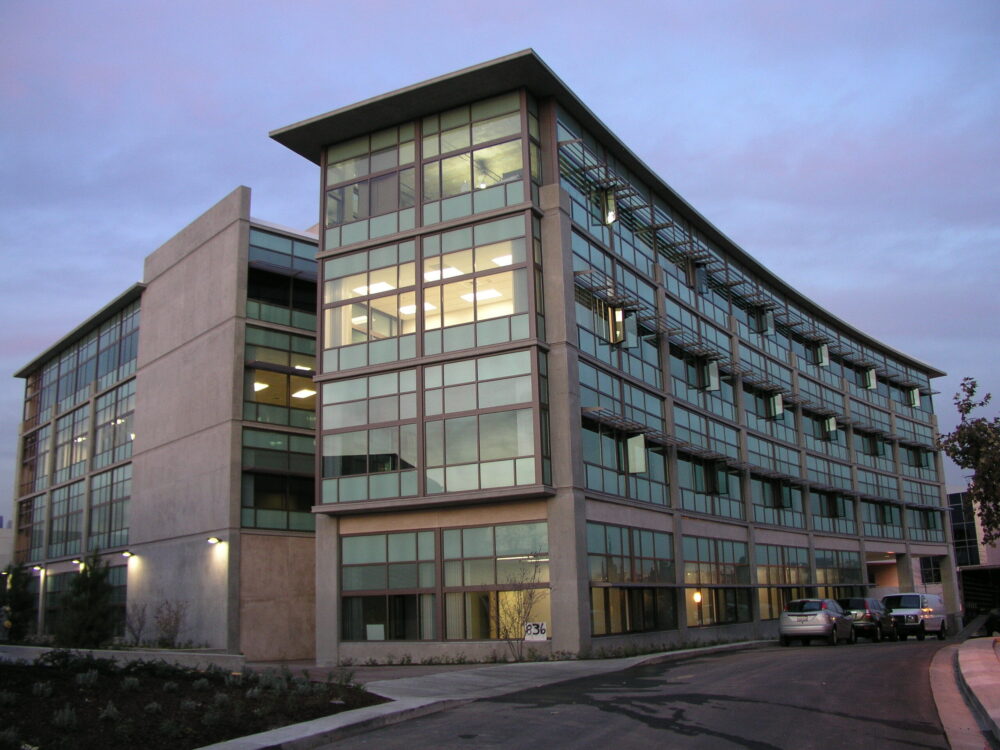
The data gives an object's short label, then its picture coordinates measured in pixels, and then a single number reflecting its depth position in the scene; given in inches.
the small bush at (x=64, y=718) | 455.8
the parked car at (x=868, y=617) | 1408.7
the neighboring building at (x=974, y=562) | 3385.8
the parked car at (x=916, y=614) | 1515.7
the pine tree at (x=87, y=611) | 1333.7
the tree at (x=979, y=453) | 797.9
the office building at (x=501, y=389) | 1170.6
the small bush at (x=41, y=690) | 520.1
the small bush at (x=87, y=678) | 554.0
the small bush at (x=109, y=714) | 476.4
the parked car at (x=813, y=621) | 1268.5
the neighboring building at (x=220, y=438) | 1469.0
